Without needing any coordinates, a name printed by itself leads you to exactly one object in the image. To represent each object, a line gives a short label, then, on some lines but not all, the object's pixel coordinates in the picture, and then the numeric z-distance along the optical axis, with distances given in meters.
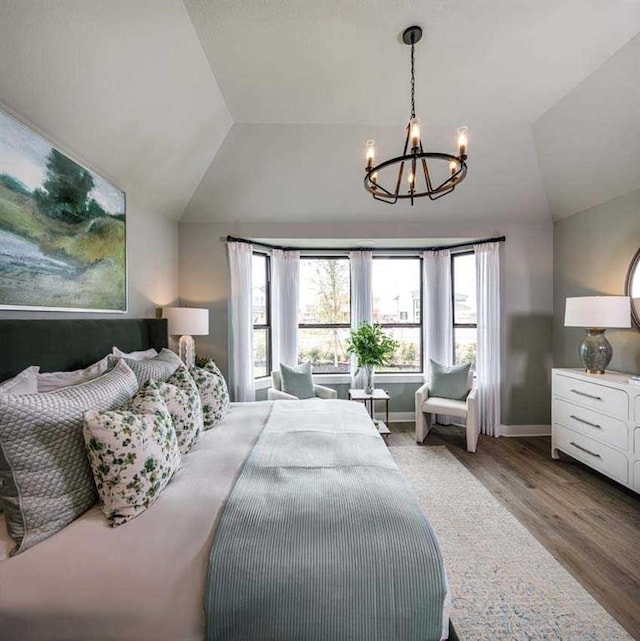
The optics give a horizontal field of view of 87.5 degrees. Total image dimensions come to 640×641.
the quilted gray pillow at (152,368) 2.04
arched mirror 2.97
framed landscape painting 1.69
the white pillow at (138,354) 2.35
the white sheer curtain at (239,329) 3.94
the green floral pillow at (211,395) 2.30
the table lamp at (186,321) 3.19
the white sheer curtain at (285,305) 4.41
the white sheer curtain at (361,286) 4.52
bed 1.00
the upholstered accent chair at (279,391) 3.74
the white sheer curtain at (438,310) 4.48
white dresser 2.54
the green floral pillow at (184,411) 1.85
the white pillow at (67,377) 1.68
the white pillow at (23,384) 1.42
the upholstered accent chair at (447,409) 3.51
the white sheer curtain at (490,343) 3.99
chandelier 1.73
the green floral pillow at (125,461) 1.25
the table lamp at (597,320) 2.87
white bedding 0.99
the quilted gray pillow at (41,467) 1.15
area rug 1.52
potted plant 3.93
